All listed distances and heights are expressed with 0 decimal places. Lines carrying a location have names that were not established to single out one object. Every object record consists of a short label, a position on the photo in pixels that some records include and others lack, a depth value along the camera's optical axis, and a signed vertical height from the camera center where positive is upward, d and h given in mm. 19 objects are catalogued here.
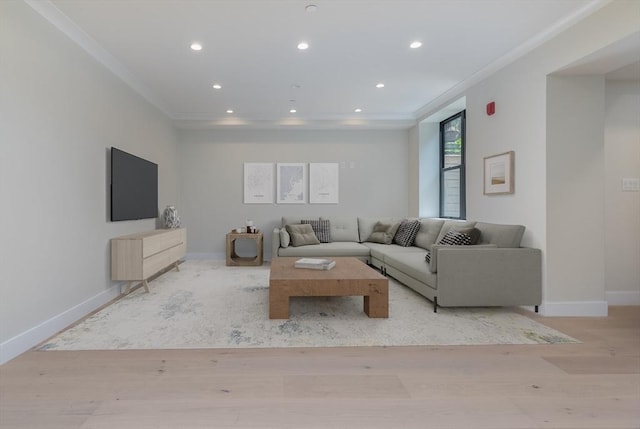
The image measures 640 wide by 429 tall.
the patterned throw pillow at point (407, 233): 5098 -338
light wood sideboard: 3576 -528
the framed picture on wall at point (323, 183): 6172 +559
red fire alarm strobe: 3781 +1248
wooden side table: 5531 -630
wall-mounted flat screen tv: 3594 +307
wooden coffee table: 2863 -690
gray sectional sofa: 3023 -585
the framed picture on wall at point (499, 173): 3486 +449
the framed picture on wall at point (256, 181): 6133 +588
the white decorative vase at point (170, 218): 5027 -106
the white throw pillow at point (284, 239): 5055 -434
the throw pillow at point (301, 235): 5191 -384
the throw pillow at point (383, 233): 5400 -360
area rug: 2463 -994
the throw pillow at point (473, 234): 3551 -241
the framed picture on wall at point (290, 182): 6152 +573
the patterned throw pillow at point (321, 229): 5598 -305
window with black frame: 5039 +761
